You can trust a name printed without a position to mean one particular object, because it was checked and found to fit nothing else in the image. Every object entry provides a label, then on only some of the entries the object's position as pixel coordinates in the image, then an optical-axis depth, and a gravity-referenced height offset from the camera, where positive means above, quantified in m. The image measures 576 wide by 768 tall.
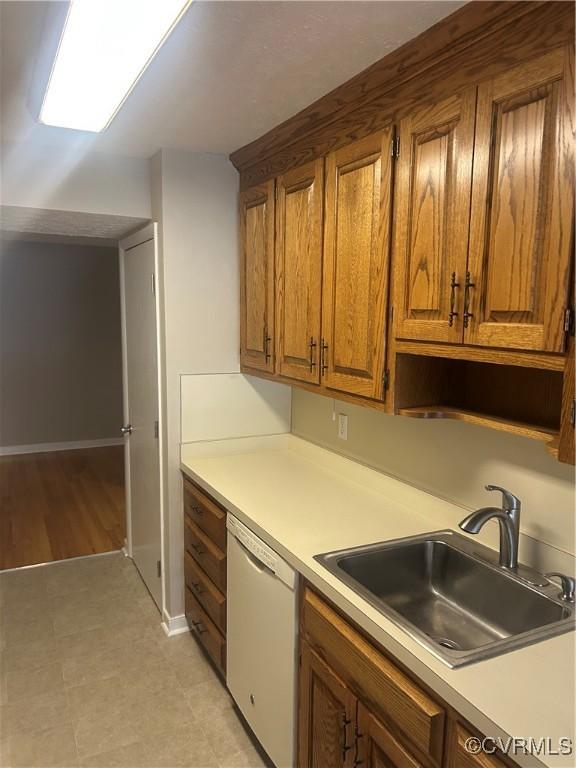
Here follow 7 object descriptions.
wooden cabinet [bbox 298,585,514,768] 1.14 -0.94
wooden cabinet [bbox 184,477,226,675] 2.28 -1.16
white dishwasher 1.75 -1.14
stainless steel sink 1.45 -0.80
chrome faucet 1.48 -0.58
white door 2.79 -0.53
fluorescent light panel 1.28 +0.68
